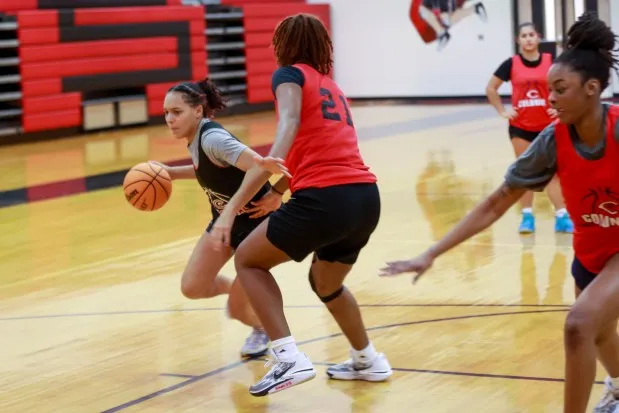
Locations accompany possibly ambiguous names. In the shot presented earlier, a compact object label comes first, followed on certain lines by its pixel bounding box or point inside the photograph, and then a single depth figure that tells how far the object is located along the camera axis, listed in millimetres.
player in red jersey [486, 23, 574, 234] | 13126
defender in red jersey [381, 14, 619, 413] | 5526
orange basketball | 8667
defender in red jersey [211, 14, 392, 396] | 6792
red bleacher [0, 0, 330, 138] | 25315
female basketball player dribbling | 7571
